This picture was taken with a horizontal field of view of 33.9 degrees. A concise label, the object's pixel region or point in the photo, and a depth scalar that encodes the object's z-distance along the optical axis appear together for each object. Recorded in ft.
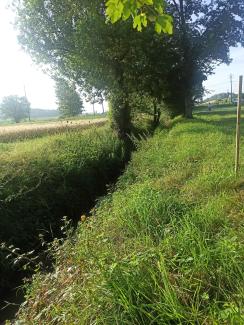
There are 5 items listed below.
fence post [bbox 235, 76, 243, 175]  23.35
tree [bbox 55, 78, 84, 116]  184.75
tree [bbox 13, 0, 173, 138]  62.95
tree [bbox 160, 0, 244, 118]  83.46
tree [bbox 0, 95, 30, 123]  252.38
